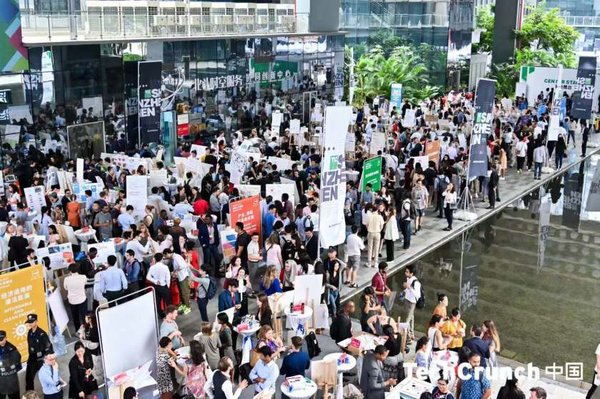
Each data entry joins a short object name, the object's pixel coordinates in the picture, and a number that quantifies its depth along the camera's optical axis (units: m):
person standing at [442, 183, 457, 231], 16.42
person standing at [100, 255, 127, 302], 10.35
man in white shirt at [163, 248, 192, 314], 10.96
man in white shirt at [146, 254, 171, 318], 10.60
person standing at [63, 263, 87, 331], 10.37
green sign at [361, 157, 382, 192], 15.68
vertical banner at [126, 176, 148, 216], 14.02
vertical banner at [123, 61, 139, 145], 22.50
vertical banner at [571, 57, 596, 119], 25.91
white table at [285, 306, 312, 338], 10.07
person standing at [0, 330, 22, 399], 8.32
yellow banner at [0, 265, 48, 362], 9.12
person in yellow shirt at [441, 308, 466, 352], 9.31
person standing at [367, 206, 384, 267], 13.70
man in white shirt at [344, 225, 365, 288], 12.70
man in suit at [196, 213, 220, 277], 12.98
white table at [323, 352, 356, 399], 8.54
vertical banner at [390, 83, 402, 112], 27.89
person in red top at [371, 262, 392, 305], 10.87
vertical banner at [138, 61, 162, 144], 19.14
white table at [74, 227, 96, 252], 12.91
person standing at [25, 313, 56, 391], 8.82
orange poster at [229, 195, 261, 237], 13.28
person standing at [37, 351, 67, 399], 8.06
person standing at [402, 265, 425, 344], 10.78
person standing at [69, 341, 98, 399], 8.20
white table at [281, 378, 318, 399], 8.08
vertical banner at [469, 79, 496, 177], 17.36
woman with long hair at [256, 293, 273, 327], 9.71
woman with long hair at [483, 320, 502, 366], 8.72
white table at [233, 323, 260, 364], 9.22
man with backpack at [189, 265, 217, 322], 11.03
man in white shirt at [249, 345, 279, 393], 8.02
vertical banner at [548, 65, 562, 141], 23.05
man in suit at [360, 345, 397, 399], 8.10
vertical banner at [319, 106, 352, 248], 11.73
